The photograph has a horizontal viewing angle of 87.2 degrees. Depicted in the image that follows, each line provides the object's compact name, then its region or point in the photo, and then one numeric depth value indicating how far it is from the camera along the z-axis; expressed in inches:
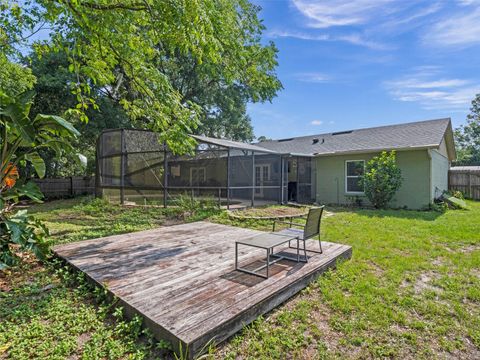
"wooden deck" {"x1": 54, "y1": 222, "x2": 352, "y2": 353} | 91.7
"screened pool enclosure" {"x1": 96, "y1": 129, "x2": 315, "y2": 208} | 404.8
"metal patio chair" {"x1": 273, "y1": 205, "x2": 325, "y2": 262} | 154.3
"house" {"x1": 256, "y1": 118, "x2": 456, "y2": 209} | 427.2
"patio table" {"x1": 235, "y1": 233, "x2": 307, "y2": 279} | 136.0
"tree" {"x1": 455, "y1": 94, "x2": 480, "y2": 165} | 1341.0
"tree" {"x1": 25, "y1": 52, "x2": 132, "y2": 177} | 502.9
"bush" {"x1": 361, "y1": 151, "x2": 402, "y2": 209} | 416.5
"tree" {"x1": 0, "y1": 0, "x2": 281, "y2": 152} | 179.7
